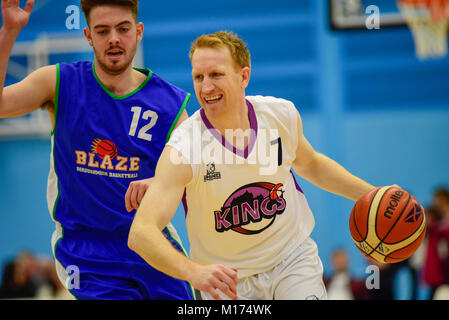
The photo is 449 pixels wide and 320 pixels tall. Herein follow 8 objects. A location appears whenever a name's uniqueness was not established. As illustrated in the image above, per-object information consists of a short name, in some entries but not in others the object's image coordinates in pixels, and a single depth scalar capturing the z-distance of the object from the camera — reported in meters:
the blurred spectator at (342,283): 17.19
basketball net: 19.27
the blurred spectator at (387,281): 16.58
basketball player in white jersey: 6.66
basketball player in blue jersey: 7.09
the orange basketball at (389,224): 7.16
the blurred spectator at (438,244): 16.87
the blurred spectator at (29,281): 18.53
